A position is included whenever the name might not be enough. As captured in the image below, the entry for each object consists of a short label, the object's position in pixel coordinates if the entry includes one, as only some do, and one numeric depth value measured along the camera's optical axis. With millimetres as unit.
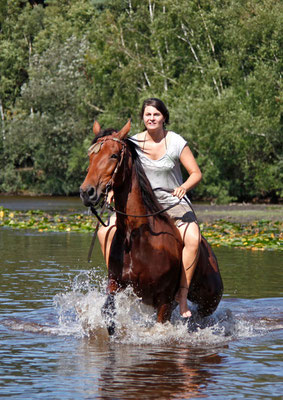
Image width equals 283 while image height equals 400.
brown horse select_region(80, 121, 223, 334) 15664
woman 16937
